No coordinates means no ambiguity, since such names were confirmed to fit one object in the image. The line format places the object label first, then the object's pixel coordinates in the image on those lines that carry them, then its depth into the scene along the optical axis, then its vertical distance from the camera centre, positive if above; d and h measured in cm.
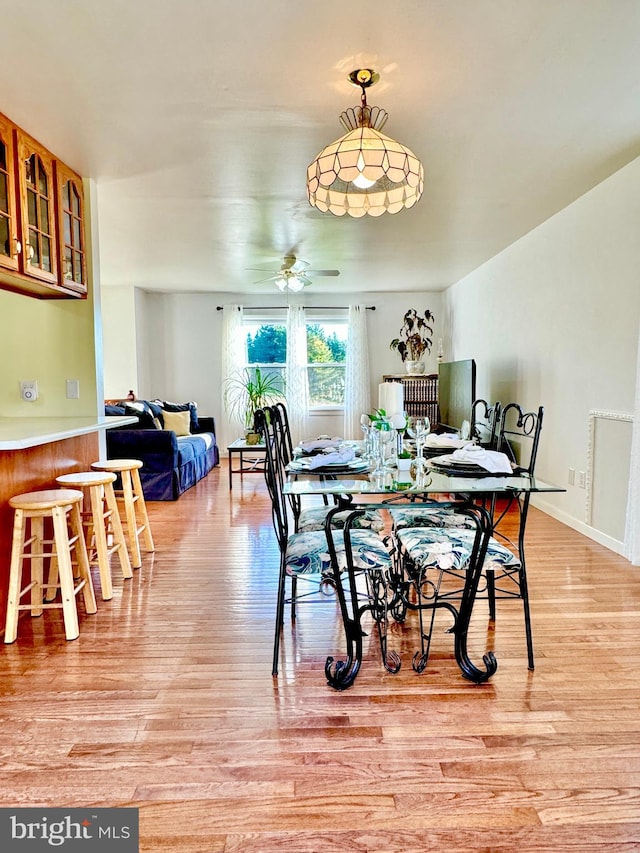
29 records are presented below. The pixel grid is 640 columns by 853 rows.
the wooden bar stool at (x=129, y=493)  314 -68
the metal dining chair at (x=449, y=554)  190 -64
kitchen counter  209 -22
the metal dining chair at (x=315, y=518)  235 -64
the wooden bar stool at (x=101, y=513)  269 -71
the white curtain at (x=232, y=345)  752 +58
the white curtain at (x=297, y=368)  758 +24
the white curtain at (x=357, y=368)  762 +25
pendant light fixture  207 +92
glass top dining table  187 -48
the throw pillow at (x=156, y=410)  598 -31
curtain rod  764 +115
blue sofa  496 -68
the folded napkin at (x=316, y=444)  271 -33
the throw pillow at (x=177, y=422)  630 -47
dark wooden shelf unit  716 -11
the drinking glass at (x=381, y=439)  226 -24
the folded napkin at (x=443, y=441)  277 -31
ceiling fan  495 +110
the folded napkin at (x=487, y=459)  214 -32
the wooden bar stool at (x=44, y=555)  224 -75
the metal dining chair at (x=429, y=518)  229 -61
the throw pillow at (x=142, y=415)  528 -32
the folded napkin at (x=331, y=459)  224 -33
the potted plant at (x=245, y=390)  755 -9
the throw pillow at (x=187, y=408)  650 -31
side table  569 -100
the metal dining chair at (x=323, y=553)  193 -65
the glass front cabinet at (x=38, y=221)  258 +90
